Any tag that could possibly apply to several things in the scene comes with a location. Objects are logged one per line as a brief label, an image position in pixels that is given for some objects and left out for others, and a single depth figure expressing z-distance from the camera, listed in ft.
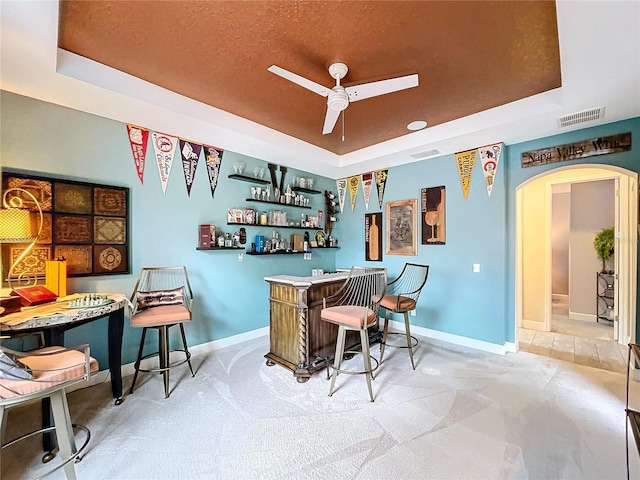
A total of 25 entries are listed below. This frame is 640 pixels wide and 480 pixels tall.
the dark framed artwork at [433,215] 12.96
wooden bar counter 9.06
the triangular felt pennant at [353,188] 16.43
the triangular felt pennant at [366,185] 15.74
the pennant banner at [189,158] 10.71
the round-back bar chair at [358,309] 7.81
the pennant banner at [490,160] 11.31
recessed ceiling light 10.91
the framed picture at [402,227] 13.93
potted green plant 14.70
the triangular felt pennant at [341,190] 16.99
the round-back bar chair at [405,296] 9.73
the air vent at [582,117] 8.52
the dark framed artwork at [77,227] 7.57
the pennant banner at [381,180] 15.02
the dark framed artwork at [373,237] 15.35
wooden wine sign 9.17
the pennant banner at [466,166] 11.96
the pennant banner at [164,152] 10.02
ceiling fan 6.53
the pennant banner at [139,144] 9.45
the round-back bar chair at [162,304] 8.00
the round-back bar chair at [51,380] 4.44
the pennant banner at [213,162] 11.40
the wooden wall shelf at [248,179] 11.95
